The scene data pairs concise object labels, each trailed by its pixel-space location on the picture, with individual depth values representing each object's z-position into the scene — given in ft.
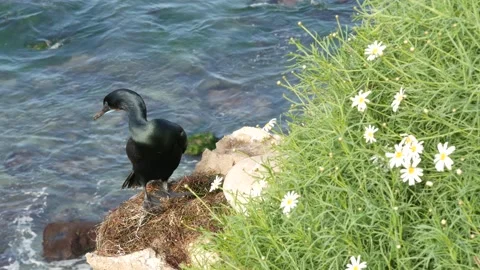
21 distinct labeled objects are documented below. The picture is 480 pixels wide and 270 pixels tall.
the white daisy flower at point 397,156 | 12.33
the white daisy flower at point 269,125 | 15.79
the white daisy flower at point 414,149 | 12.31
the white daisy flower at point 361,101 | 13.37
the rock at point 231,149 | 21.15
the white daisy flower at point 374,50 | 13.78
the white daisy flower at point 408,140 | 12.41
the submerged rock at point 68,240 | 24.64
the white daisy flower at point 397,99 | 13.07
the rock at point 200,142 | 30.01
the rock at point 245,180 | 15.23
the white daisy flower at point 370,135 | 13.05
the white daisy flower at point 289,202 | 13.25
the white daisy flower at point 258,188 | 15.01
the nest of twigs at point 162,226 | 18.25
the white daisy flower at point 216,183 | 16.12
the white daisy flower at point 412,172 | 12.24
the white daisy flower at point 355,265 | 12.06
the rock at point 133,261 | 18.02
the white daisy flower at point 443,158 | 12.05
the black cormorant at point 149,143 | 20.89
